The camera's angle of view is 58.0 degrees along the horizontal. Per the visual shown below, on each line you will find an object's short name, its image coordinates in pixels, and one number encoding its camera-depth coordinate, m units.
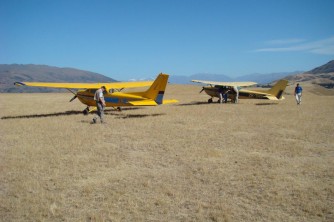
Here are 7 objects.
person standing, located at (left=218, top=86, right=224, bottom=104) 30.42
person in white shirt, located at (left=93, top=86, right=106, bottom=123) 17.66
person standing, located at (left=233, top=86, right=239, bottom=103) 30.10
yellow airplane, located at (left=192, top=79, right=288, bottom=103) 29.12
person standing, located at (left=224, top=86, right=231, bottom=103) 30.52
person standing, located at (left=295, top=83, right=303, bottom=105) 28.15
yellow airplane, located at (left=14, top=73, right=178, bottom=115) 20.83
